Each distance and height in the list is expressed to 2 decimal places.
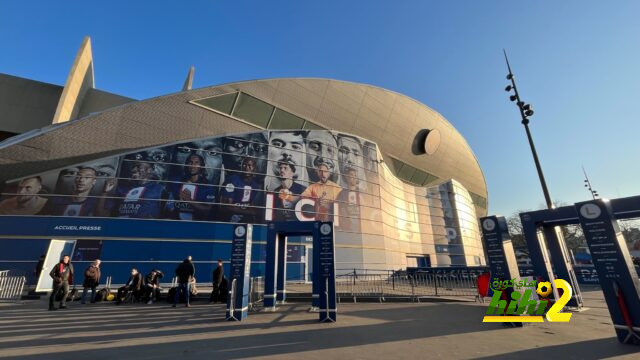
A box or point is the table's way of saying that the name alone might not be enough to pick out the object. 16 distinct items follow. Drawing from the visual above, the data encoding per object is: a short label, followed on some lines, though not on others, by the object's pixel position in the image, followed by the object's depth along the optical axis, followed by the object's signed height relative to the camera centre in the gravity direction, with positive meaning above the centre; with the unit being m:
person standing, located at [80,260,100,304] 11.65 +0.13
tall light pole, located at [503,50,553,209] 11.86 +6.41
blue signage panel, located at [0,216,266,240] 15.92 +3.04
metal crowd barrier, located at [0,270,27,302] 12.92 -0.17
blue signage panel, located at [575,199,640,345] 5.53 +0.06
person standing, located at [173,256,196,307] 10.94 +0.16
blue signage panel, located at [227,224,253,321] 8.15 +0.12
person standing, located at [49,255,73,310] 9.77 +0.14
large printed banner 17.25 +6.41
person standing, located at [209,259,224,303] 11.80 -0.24
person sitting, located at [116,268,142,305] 12.21 -0.27
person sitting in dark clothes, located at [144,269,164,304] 12.26 -0.28
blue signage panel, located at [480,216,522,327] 7.81 +0.58
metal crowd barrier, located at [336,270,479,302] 12.53 -0.74
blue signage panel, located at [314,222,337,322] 7.92 +0.11
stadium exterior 16.81 +7.38
